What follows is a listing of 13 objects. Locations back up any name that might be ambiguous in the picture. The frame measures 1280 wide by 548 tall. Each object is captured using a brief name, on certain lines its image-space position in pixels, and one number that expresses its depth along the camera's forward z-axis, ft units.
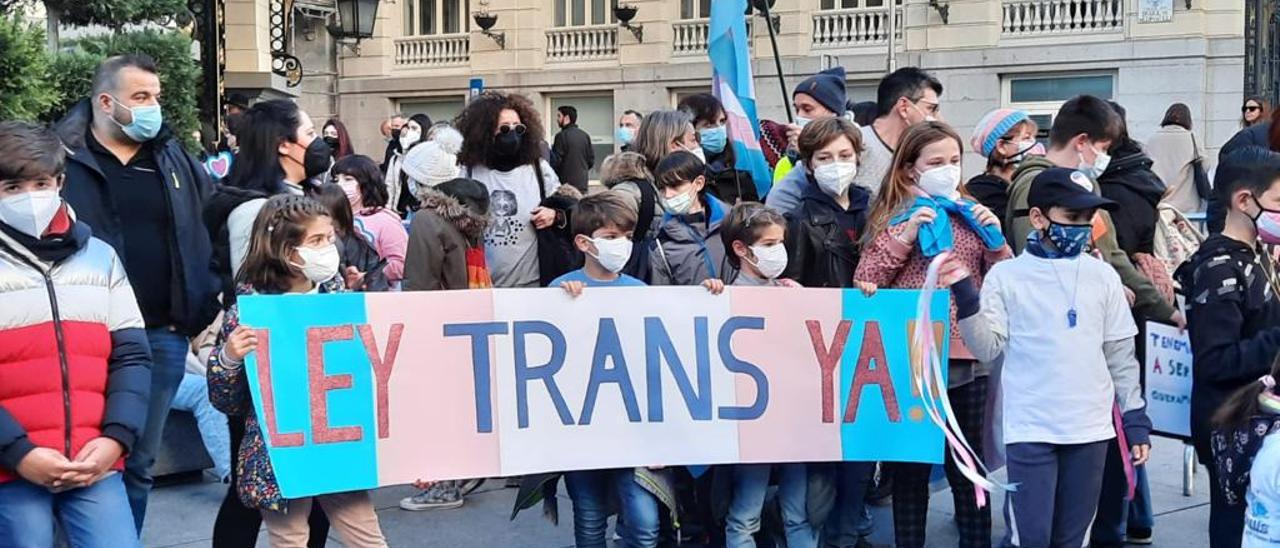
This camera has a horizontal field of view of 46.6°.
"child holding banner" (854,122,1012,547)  17.57
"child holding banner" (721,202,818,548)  18.13
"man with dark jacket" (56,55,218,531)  17.01
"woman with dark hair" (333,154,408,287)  24.75
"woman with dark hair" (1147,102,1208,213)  41.11
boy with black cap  16.37
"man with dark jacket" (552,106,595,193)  50.83
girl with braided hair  15.51
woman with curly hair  22.90
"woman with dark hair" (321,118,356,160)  39.83
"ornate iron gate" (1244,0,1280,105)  70.03
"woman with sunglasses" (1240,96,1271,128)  41.98
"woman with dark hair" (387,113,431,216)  30.27
